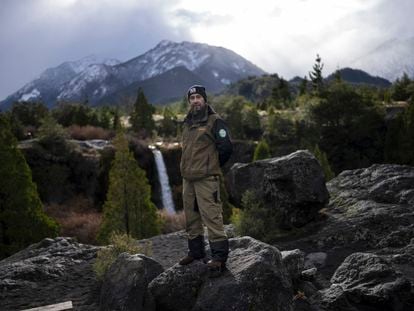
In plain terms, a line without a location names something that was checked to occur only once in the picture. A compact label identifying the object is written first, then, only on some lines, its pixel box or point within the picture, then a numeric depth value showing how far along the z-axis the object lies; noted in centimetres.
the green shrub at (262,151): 3619
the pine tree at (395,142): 3722
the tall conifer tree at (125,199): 2142
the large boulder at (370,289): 717
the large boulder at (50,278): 772
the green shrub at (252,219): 1239
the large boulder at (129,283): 626
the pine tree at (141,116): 6162
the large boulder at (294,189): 1255
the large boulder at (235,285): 578
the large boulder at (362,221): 1081
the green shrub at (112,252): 800
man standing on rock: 625
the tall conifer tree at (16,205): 1684
